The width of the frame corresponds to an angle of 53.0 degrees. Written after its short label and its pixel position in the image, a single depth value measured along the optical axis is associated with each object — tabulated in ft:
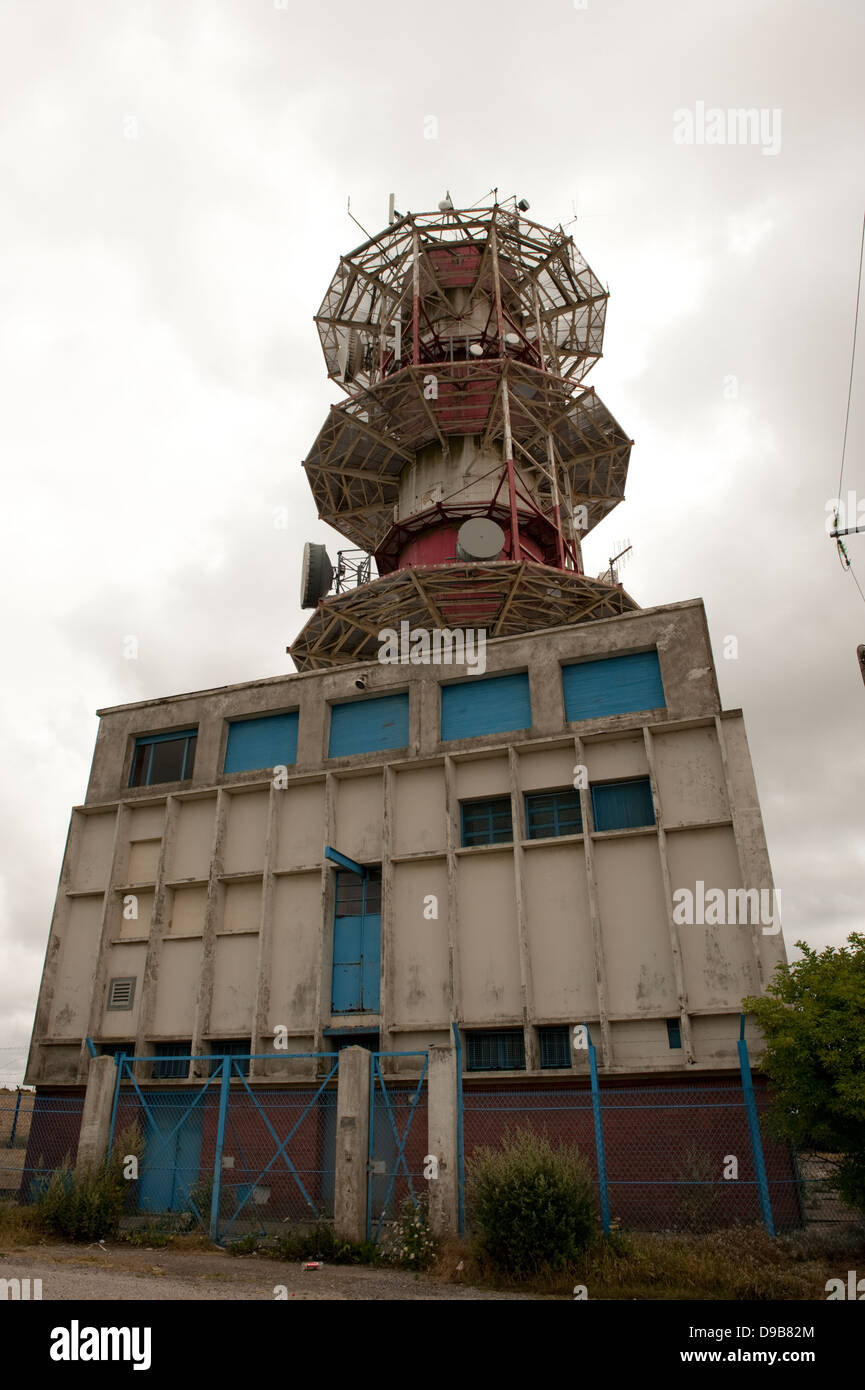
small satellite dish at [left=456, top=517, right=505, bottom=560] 77.77
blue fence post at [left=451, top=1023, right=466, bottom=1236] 40.50
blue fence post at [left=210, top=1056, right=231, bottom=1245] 44.42
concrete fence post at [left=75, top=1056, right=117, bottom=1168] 50.16
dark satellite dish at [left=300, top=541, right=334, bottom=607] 92.99
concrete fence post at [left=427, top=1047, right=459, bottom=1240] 39.88
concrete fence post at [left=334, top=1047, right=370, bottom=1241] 41.96
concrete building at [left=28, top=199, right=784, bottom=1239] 53.16
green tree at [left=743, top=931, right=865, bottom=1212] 35.22
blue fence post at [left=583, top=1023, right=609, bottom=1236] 37.88
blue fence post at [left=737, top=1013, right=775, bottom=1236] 38.08
